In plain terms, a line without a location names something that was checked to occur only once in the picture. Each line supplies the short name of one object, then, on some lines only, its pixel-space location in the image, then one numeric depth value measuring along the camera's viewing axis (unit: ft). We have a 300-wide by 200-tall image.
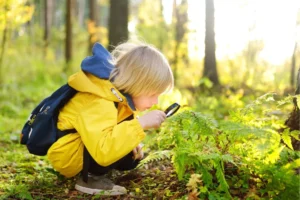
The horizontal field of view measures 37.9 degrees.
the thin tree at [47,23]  68.95
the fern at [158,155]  9.16
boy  9.51
